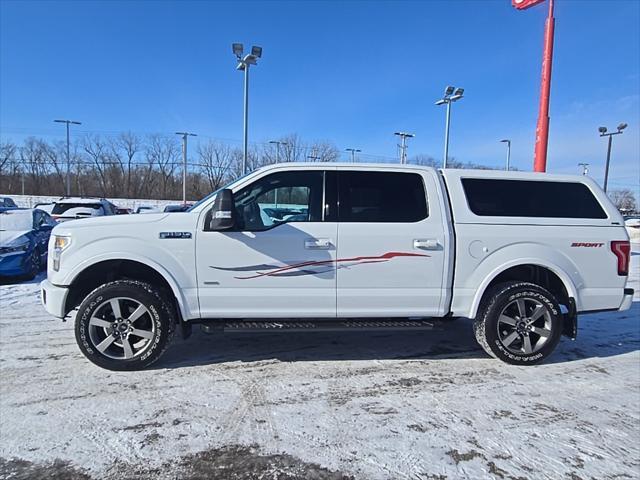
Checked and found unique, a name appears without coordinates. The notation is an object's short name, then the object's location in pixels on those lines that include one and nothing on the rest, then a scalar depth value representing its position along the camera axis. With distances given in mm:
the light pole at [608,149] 29906
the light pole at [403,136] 26891
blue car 7789
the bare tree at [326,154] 35647
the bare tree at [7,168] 61438
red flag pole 9352
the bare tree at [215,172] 57219
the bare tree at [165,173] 65438
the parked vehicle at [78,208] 11562
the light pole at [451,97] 21056
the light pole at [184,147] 43003
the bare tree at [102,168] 63688
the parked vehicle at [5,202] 28827
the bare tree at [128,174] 64438
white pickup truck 3877
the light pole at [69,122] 43094
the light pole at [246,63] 16766
